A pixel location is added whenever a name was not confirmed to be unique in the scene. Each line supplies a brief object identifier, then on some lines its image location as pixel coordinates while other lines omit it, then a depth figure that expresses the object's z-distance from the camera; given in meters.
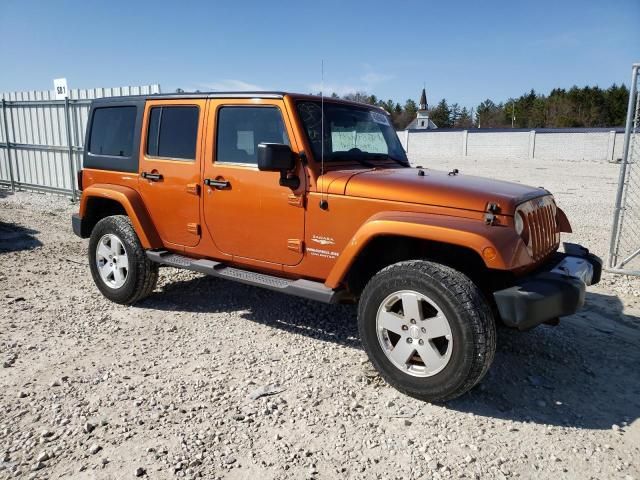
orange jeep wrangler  3.04
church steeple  93.50
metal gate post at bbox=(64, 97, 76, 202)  11.47
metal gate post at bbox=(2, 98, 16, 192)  13.23
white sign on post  11.45
